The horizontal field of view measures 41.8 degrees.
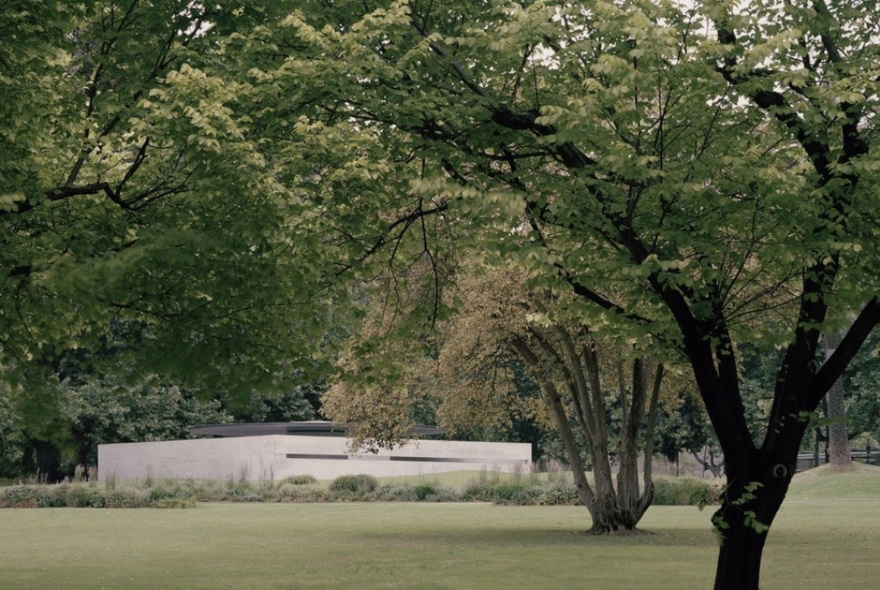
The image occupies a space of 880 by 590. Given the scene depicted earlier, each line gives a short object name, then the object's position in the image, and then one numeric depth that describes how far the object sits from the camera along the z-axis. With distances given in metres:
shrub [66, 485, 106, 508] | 42.22
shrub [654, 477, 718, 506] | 41.59
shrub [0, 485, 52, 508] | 42.38
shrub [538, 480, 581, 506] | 41.79
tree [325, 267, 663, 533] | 26.34
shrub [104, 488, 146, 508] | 42.00
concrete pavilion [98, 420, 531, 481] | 55.91
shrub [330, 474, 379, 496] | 48.72
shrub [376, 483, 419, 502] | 48.16
